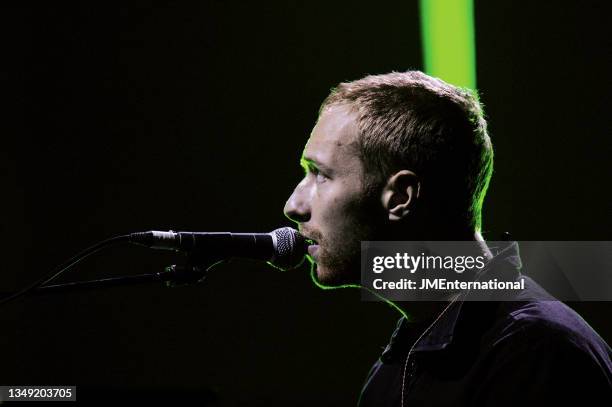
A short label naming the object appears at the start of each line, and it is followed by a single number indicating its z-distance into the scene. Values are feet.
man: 11.50
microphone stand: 11.52
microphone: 11.48
